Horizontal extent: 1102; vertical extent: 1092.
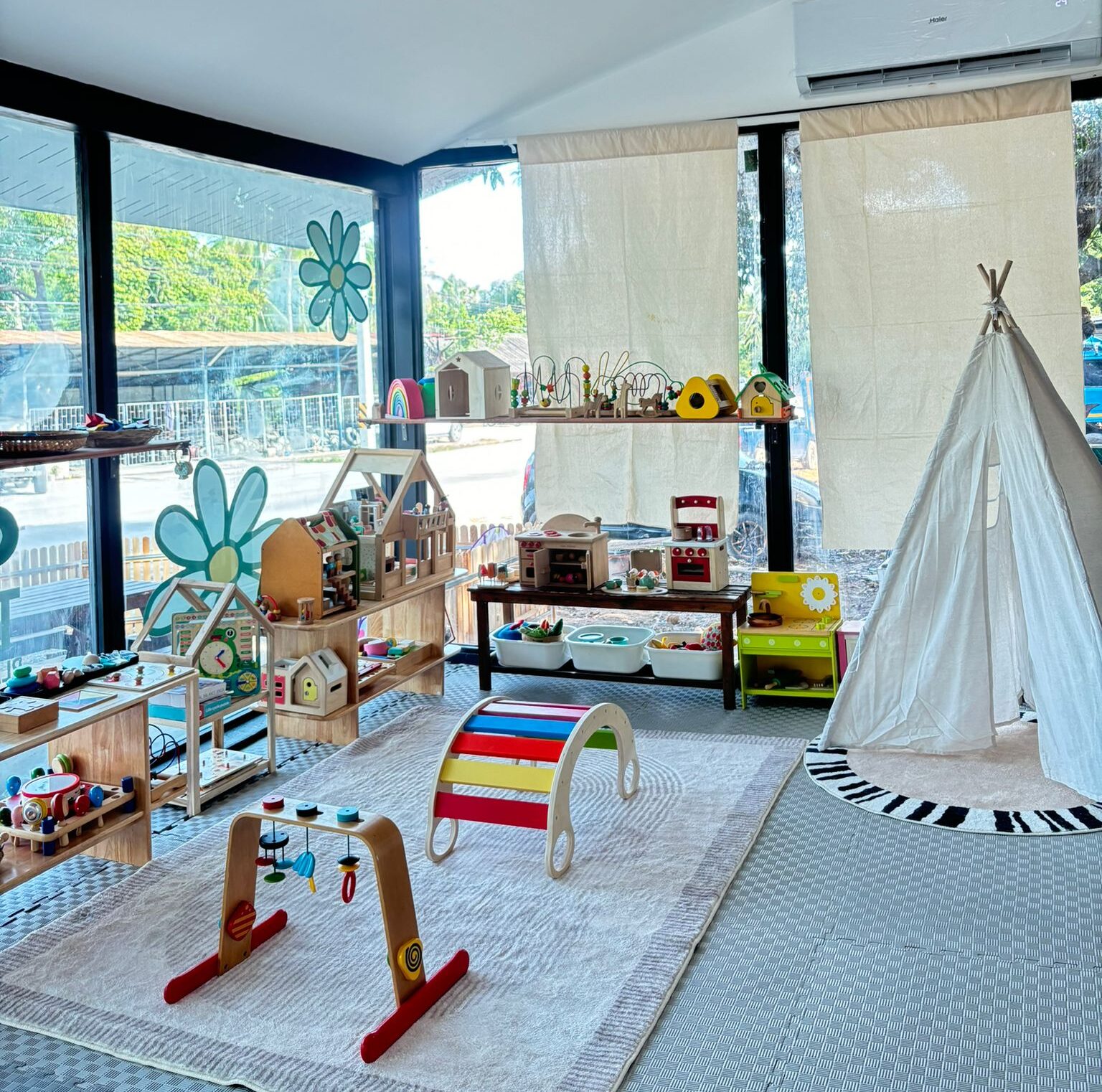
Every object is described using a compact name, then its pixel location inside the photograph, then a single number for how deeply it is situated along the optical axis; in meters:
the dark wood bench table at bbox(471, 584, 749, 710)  4.49
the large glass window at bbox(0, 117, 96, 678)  3.43
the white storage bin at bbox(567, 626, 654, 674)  4.70
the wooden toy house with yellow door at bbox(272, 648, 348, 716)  4.09
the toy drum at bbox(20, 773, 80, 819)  2.97
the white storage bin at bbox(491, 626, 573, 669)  4.84
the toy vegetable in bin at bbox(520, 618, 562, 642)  4.88
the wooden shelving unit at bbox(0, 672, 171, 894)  2.94
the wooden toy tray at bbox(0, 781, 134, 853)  2.92
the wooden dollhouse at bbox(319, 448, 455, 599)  4.41
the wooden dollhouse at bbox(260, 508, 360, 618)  4.11
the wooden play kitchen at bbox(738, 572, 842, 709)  4.46
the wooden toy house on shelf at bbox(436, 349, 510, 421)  4.75
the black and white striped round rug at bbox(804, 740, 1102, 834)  3.32
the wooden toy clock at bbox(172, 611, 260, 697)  3.78
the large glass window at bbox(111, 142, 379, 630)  3.92
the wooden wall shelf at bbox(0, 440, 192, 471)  2.95
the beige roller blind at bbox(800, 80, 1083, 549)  4.29
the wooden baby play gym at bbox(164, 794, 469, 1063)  2.47
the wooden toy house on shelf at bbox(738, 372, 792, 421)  4.44
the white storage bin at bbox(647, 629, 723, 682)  4.61
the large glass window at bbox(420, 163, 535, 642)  5.14
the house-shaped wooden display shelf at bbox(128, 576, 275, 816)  3.46
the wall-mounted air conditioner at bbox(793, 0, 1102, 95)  3.60
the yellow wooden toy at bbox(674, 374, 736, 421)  4.46
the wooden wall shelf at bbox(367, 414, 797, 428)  4.47
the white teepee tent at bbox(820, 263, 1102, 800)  3.74
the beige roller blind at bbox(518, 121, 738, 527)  4.71
